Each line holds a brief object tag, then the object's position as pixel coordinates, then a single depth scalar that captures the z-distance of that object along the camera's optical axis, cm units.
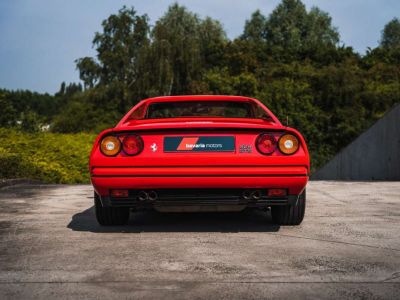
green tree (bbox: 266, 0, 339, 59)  6359
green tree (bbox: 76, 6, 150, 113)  4188
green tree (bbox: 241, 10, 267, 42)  6700
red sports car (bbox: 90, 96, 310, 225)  442
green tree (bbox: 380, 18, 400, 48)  8444
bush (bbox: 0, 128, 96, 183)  1202
